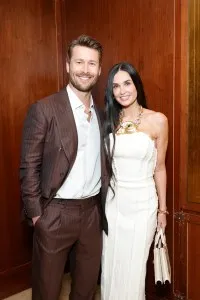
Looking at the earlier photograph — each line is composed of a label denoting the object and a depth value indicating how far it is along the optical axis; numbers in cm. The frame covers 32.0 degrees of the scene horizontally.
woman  208
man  198
